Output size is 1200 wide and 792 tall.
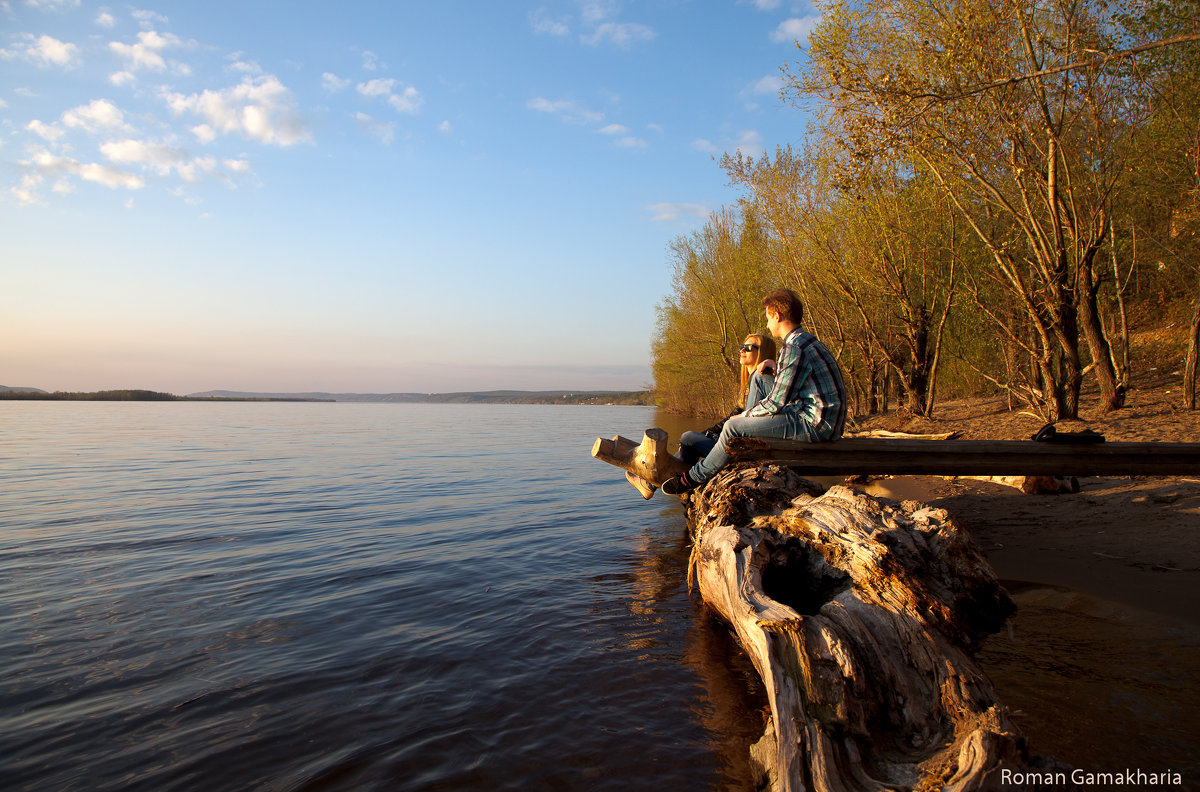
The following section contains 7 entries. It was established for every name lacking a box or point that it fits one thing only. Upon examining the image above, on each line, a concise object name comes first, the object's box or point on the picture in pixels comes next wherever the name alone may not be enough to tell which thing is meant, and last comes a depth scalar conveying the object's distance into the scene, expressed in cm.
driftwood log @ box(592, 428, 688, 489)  800
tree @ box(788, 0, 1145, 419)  1069
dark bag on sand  625
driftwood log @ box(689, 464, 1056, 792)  266
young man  604
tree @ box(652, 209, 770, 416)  2891
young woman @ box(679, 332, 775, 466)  766
